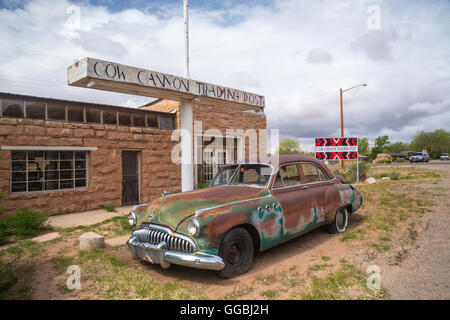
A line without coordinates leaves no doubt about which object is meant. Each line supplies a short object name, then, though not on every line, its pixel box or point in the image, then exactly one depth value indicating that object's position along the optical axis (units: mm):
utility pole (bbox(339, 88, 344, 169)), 22703
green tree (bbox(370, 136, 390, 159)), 74388
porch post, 7684
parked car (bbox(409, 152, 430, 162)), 40000
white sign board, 5785
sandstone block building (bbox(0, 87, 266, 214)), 7215
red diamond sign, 12625
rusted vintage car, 3514
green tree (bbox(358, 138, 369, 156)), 78625
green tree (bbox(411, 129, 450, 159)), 62656
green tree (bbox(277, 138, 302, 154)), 42450
